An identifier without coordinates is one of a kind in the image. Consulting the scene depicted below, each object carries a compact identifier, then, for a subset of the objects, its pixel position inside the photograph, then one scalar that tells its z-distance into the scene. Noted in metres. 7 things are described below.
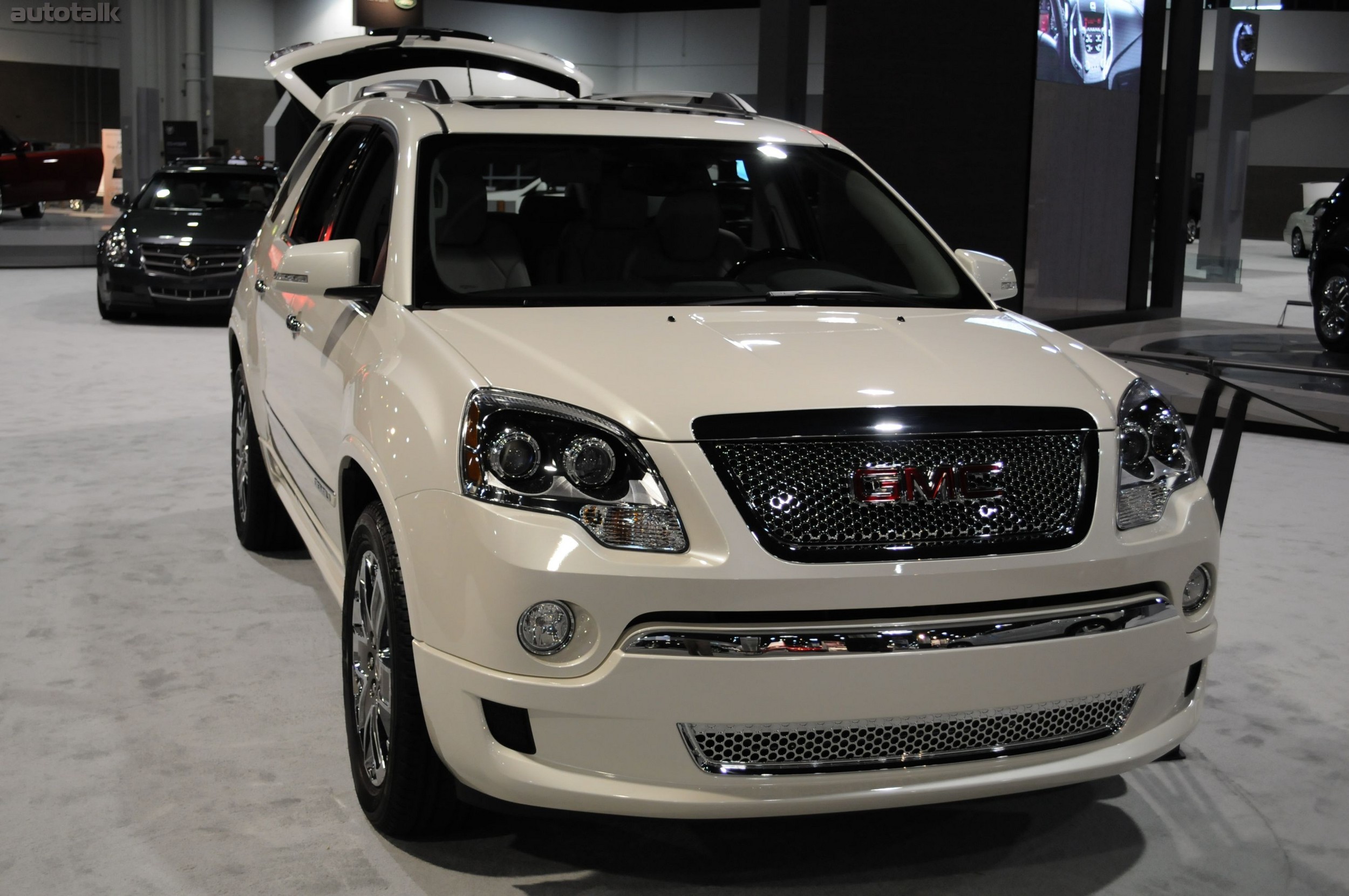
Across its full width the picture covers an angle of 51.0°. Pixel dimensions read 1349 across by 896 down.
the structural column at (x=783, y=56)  11.20
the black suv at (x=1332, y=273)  10.55
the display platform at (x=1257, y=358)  7.96
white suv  2.39
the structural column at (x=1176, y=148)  14.30
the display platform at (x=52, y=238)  18.75
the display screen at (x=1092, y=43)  11.63
